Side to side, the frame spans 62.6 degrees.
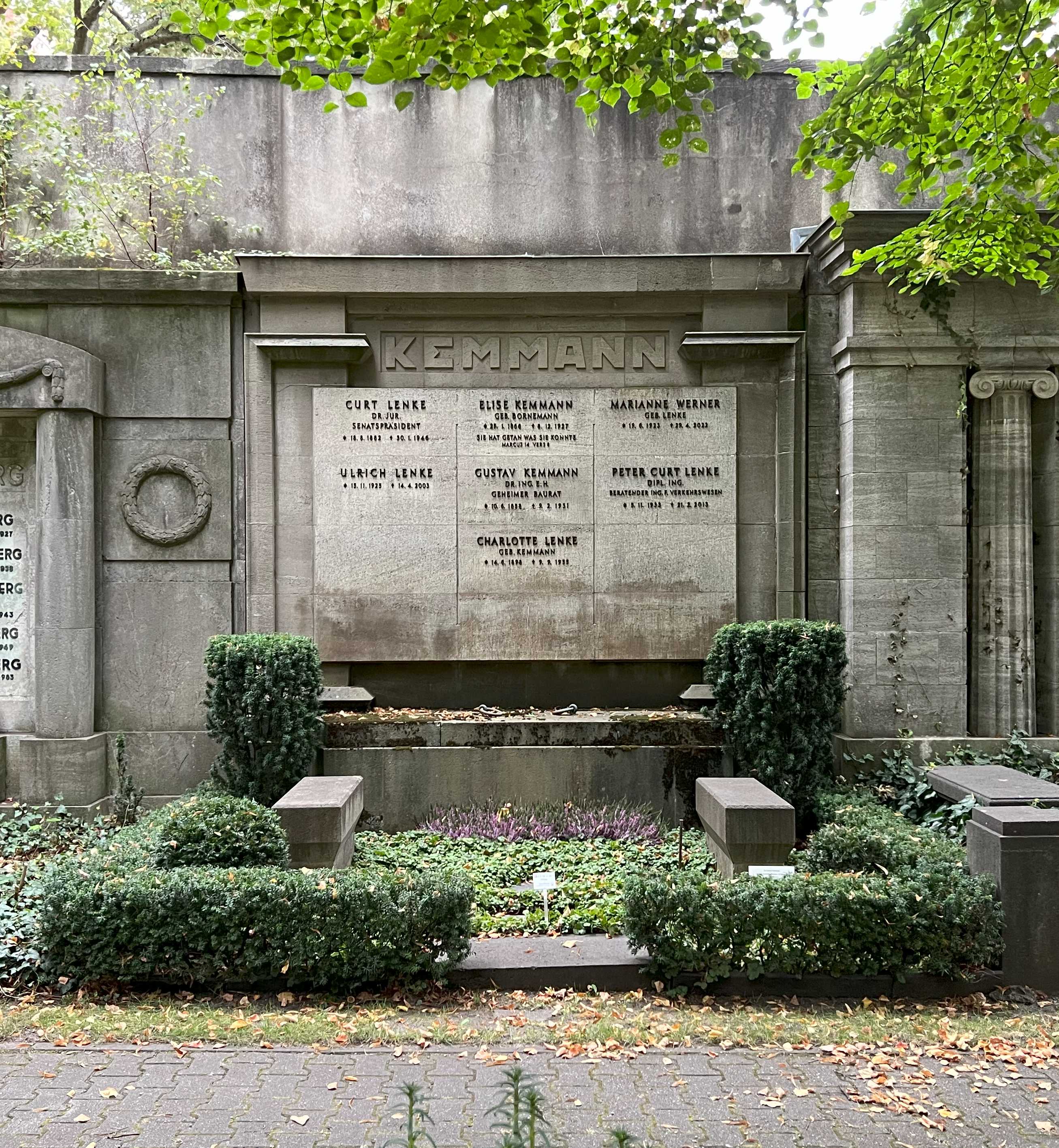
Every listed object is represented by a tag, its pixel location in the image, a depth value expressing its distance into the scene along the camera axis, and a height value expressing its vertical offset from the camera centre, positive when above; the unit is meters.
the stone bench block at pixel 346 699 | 9.38 -1.22
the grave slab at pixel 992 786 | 6.04 -1.54
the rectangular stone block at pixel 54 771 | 8.96 -1.90
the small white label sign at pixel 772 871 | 5.81 -1.96
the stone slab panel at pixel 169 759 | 9.33 -1.85
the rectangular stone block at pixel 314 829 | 6.51 -1.82
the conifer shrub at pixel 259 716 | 7.98 -1.20
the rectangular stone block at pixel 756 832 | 6.56 -1.88
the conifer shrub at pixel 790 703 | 8.02 -1.12
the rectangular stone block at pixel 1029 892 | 5.50 -1.98
